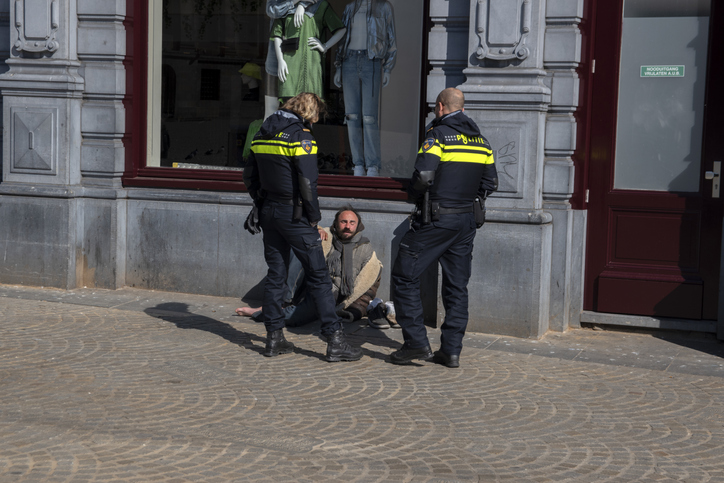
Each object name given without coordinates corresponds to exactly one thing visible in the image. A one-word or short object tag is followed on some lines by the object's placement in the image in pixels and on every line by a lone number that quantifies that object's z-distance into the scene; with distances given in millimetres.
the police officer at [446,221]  13211
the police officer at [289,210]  13352
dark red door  15852
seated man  16500
